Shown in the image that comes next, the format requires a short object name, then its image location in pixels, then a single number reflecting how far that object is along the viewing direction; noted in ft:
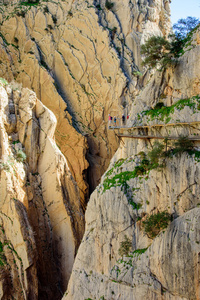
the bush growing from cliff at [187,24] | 86.71
